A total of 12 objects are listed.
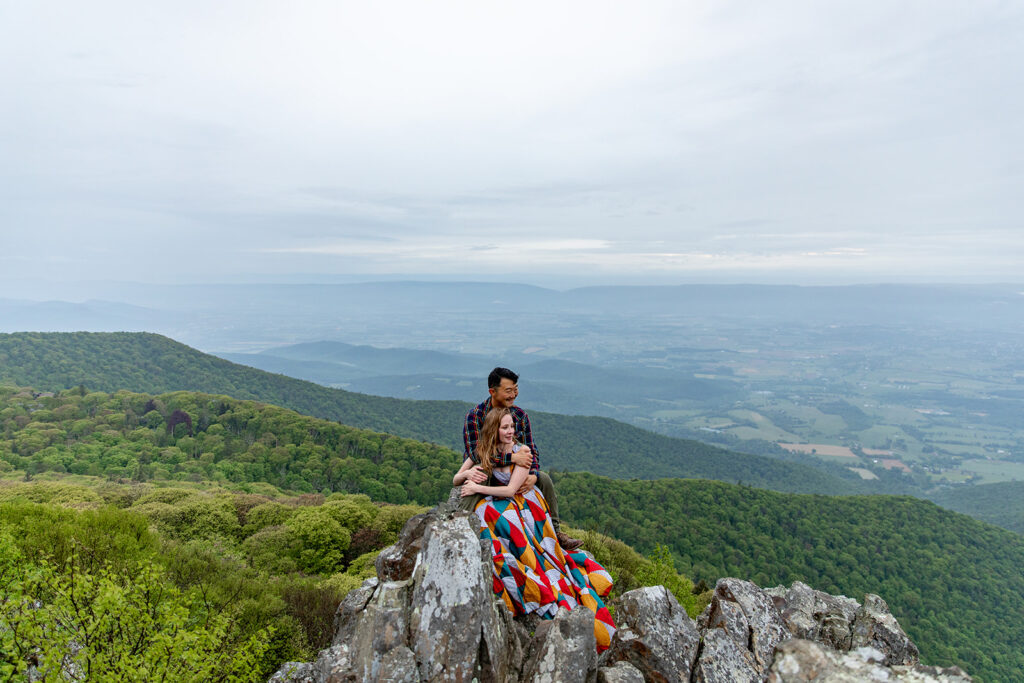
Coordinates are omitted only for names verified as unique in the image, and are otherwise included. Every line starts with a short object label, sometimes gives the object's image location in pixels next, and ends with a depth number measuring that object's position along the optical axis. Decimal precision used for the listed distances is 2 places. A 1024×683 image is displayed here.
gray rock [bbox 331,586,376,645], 8.64
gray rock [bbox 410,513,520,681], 7.66
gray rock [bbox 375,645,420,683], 7.44
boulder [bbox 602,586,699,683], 8.67
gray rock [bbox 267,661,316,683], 9.09
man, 8.48
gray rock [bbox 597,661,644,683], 8.21
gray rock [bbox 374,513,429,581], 10.18
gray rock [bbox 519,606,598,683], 7.82
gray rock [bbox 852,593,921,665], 10.50
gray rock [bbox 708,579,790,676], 9.84
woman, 8.70
